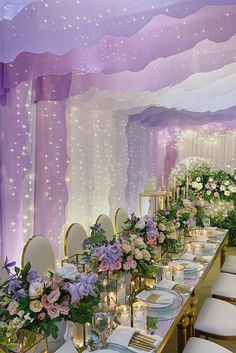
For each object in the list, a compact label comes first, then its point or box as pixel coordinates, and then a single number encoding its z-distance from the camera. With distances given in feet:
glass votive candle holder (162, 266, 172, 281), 8.24
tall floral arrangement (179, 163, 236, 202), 18.47
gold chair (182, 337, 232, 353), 6.83
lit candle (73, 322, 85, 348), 5.26
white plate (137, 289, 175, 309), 6.60
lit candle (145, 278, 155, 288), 7.42
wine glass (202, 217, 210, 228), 13.48
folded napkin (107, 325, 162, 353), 5.26
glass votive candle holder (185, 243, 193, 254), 10.52
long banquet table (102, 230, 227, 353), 5.77
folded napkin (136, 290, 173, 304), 6.73
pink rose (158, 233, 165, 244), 8.79
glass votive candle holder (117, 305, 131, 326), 5.86
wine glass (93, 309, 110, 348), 5.31
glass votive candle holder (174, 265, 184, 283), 8.20
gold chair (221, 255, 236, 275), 12.53
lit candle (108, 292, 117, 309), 6.18
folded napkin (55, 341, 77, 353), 5.11
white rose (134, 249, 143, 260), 6.74
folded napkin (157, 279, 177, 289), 7.60
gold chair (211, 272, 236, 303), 10.30
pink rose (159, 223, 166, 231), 9.11
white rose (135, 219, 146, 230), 8.41
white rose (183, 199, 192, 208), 12.45
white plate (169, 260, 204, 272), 8.74
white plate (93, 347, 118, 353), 5.08
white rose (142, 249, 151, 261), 6.93
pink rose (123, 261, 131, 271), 6.55
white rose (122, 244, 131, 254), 6.59
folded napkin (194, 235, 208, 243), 11.93
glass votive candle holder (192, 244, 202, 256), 10.43
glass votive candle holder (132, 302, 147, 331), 5.82
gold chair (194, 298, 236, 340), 7.83
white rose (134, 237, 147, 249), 6.96
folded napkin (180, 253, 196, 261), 9.72
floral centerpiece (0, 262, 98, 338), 4.48
